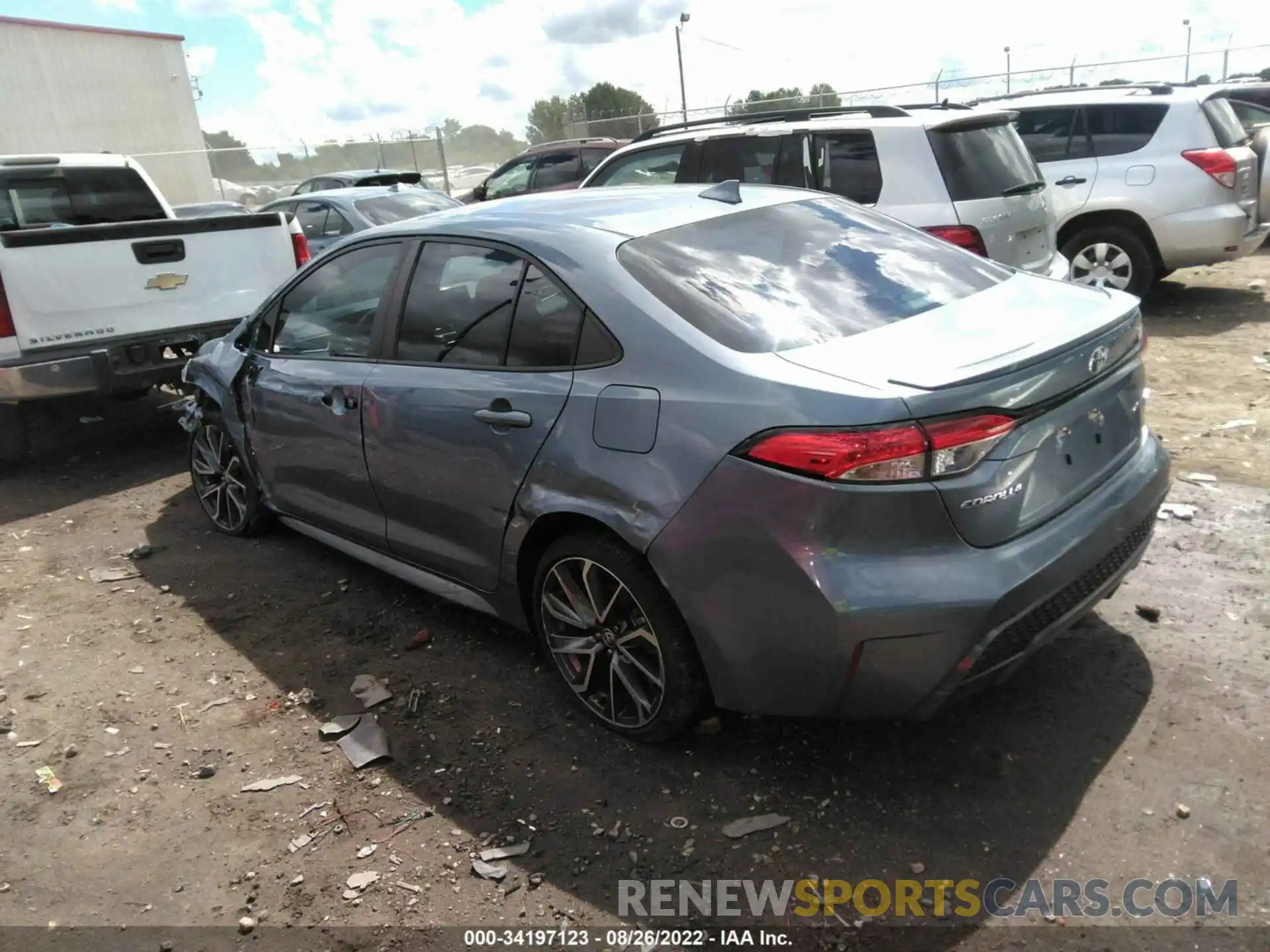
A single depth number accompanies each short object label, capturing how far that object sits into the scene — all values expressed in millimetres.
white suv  6285
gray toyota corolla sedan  2480
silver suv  8102
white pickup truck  5793
